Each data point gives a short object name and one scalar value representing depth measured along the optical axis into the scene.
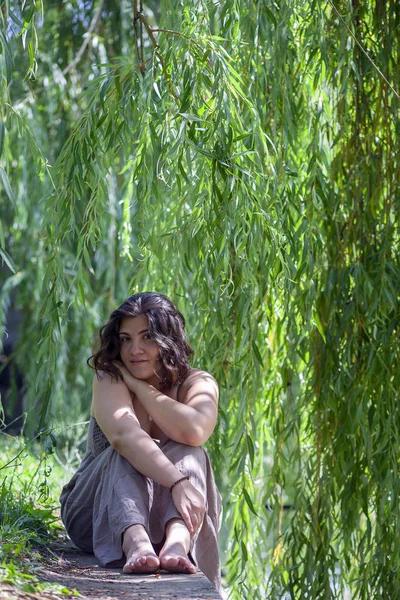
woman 4.20
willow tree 4.65
